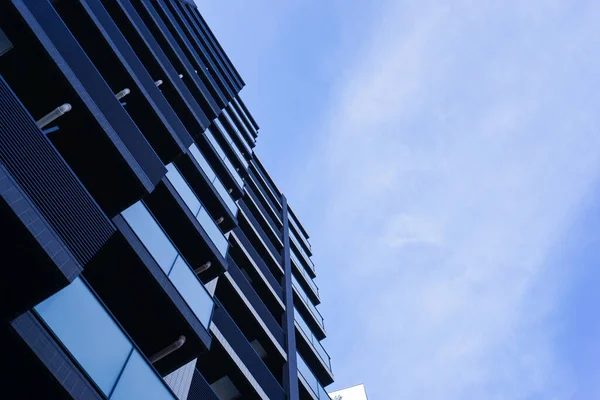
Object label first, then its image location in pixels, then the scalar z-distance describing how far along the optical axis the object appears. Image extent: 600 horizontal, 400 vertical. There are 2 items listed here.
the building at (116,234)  6.77
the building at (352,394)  38.22
